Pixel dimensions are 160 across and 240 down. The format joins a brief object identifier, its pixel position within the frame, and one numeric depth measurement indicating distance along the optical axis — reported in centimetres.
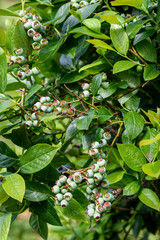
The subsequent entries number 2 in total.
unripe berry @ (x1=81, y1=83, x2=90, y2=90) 57
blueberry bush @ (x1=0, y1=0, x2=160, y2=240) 51
